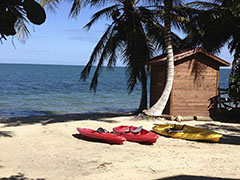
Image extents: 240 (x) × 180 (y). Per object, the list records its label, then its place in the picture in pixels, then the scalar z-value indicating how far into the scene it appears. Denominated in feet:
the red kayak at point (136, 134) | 29.94
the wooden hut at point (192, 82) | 43.11
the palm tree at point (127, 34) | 45.24
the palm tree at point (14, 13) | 7.09
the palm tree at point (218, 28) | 44.34
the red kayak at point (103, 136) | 29.48
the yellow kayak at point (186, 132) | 30.86
